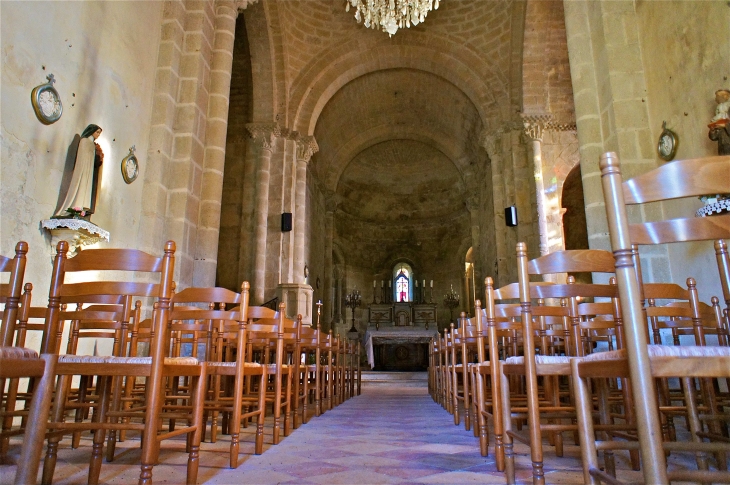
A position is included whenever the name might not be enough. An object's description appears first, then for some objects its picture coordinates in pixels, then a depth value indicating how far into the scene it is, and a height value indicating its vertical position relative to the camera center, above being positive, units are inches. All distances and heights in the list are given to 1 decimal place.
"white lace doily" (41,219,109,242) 173.8 +48.7
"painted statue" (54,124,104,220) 179.3 +68.6
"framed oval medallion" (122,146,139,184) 224.7 +89.2
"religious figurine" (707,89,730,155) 167.9 +80.0
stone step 471.7 -16.4
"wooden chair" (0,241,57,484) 69.8 -4.3
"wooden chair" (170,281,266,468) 110.9 +1.4
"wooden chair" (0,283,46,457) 100.9 -3.7
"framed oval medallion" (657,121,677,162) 203.5 +88.9
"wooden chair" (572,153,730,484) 56.1 +3.5
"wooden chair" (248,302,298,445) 135.2 +6.6
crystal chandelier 302.7 +214.5
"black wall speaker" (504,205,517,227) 428.8 +124.8
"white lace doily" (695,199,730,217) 153.9 +47.7
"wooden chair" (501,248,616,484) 82.3 +6.6
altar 618.8 +42.8
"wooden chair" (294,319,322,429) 173.3 -2.4
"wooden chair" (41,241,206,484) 81.2 +0.7
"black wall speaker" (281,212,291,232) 453.4 +127.9
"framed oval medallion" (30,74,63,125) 169.2 +90.6
